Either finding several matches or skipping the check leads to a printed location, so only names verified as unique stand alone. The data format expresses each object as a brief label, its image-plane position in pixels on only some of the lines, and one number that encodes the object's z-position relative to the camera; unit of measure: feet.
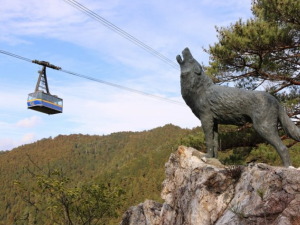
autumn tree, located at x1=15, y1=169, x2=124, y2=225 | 28.22
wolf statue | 18.08
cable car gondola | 42.29
